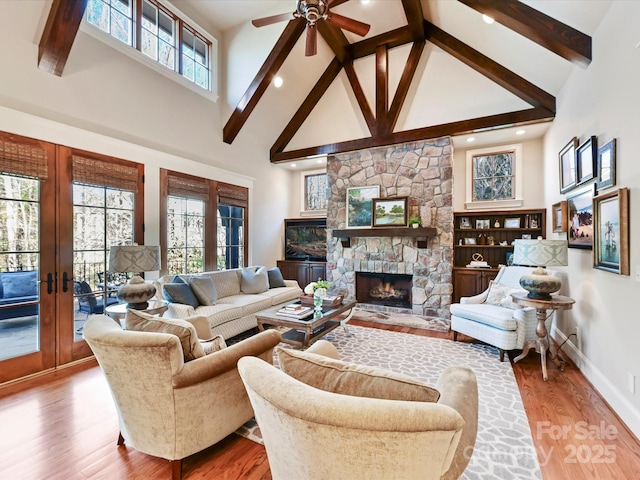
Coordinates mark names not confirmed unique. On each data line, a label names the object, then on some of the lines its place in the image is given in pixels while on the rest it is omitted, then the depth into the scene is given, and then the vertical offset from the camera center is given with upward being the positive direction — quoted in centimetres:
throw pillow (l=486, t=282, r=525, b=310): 377 -74
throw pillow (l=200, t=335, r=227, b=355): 203 -74
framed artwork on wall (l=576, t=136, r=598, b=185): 279 +77
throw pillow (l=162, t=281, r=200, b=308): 365 -65
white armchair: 333 -92
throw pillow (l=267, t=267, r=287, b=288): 529 -69
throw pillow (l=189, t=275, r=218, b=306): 388 -64
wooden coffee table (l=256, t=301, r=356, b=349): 323 -92
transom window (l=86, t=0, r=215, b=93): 364 +287
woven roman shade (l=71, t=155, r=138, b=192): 339 +83
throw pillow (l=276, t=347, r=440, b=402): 107 -53
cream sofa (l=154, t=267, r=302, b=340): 361 -87
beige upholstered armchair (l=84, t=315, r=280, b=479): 160 -86
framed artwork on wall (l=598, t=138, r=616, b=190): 245 +63
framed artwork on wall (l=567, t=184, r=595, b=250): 295 +22
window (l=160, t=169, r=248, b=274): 449 +29
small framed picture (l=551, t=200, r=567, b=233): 372 +30
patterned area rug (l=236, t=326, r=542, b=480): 185 -139
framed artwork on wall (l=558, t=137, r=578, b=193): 332 +87
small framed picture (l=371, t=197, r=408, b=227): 524 +50
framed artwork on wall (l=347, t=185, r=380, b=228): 559 +67
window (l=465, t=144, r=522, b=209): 521 +112
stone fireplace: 502 +28
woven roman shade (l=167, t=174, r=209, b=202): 448 +86
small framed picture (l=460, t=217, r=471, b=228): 557 +32
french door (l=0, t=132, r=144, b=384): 292 -4
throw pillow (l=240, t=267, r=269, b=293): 482 -67
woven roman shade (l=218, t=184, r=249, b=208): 538 +85
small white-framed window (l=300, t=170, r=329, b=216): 695 +113
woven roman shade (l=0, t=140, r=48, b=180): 286 +82
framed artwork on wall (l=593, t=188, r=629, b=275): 226 +5
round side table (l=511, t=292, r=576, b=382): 297 -84
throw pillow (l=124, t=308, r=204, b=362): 177 -53
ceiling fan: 301 +238
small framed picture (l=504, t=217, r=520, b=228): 519 +29
